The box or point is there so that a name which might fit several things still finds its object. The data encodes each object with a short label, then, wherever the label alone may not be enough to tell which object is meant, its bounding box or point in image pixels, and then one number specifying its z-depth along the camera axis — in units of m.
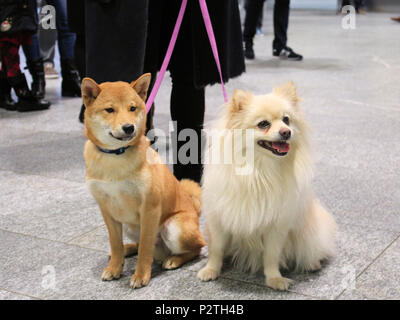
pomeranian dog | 1.75
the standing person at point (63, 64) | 4.66
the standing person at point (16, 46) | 4.15
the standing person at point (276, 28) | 6.60
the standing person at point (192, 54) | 2.34
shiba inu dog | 1.70
